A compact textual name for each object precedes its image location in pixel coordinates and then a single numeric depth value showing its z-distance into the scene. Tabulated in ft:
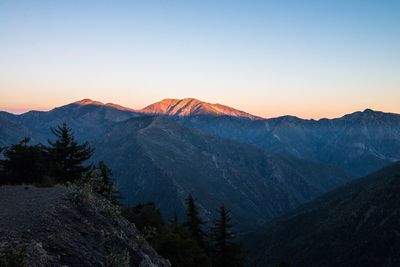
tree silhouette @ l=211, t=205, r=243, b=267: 130.11
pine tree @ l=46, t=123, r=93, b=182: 100.95
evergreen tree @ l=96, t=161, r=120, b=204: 86.33
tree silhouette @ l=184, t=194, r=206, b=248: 144.66
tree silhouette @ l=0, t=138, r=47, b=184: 88.58
